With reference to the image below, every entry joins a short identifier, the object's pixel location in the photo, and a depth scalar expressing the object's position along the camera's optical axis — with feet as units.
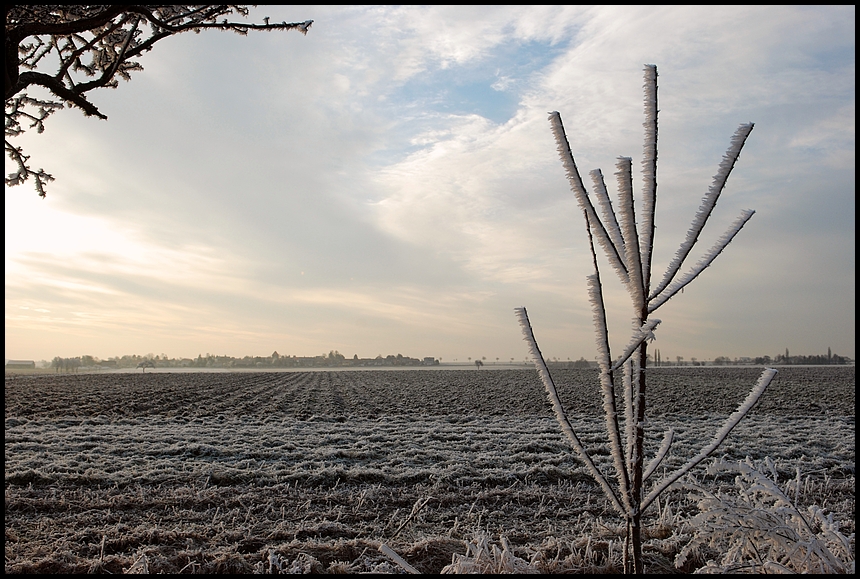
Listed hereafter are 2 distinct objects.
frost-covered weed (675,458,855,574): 7.17
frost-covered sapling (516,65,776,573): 6.45
